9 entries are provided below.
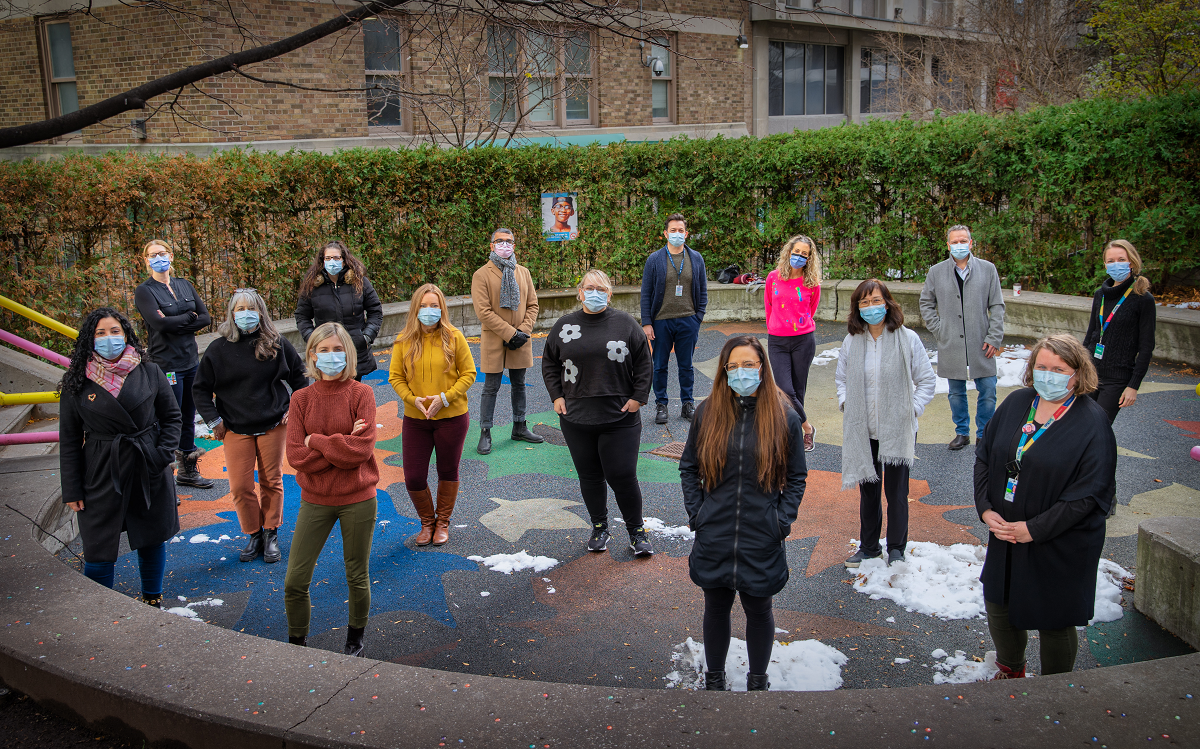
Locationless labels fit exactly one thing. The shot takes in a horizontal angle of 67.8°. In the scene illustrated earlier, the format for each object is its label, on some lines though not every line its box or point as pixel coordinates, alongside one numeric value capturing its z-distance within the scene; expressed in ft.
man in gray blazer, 25.54
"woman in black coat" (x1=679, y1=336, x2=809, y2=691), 13.30
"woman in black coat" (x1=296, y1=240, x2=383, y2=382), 26.17
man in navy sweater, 29.63
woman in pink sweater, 27.12
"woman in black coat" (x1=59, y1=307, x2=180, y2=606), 16.19
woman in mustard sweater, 20.43
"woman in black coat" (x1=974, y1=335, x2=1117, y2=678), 12.51
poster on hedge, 47.75
